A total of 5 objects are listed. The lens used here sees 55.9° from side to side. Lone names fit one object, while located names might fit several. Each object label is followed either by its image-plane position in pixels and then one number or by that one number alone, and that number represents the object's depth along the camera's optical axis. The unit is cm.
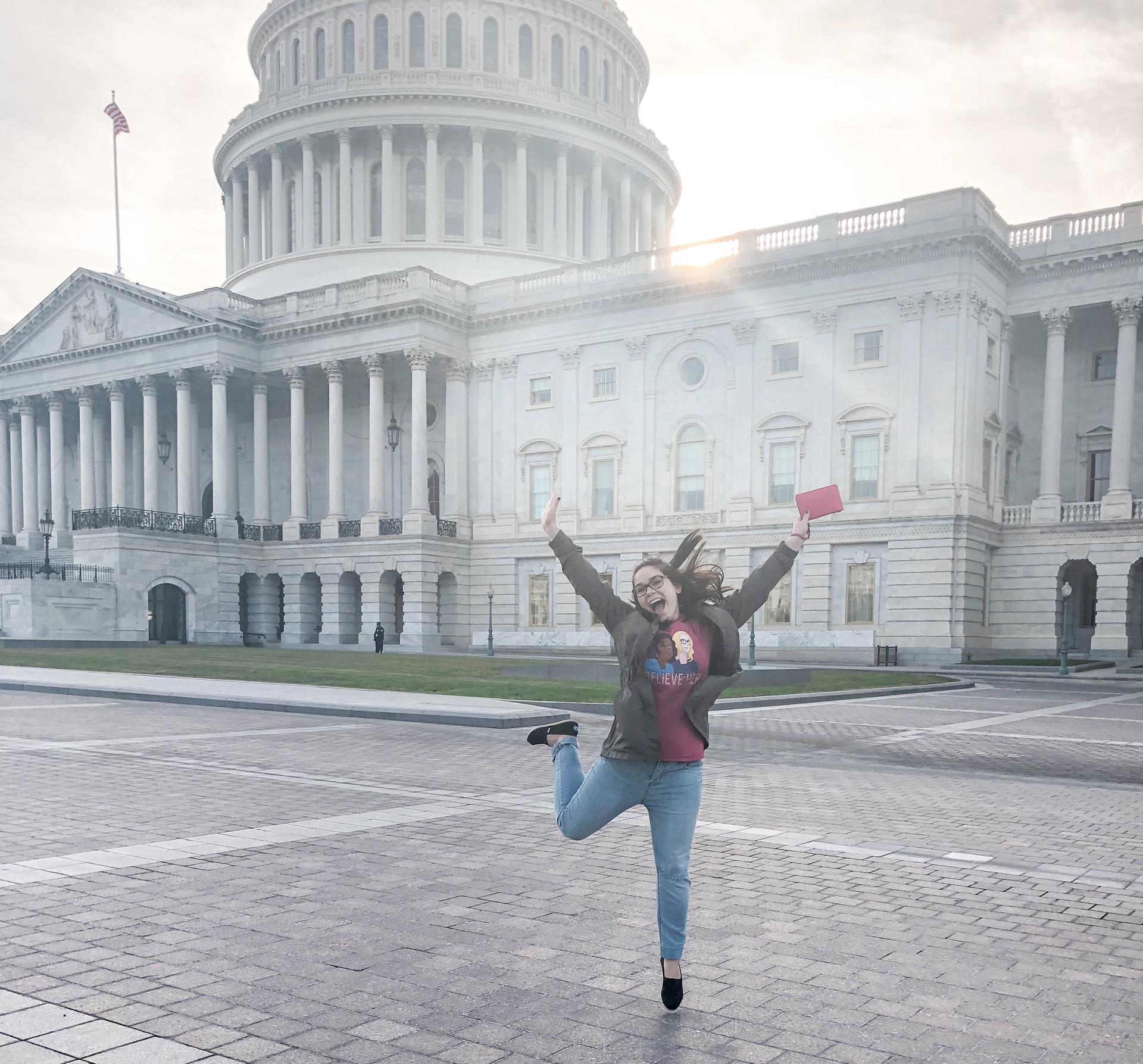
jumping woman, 455
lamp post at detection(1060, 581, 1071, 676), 3102
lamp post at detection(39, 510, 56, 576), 4612
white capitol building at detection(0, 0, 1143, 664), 4228
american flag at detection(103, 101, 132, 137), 6022
